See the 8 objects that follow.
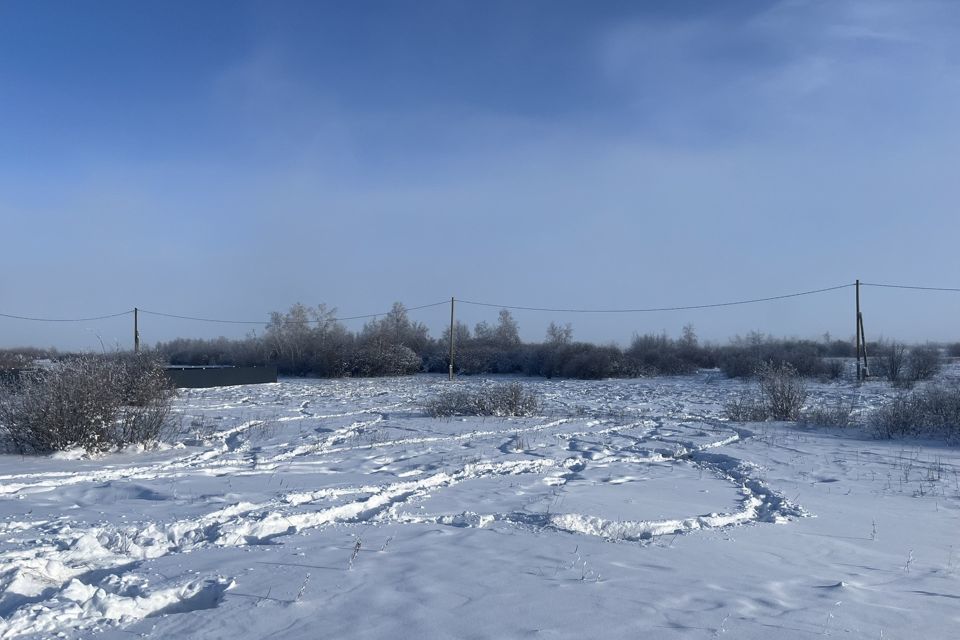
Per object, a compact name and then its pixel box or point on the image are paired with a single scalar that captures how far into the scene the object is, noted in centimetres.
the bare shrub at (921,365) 3125
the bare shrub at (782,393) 1730
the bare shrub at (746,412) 1723
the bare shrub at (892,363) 3147
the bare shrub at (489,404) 1791
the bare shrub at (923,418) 1416
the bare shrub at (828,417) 1575
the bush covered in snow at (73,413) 1089
